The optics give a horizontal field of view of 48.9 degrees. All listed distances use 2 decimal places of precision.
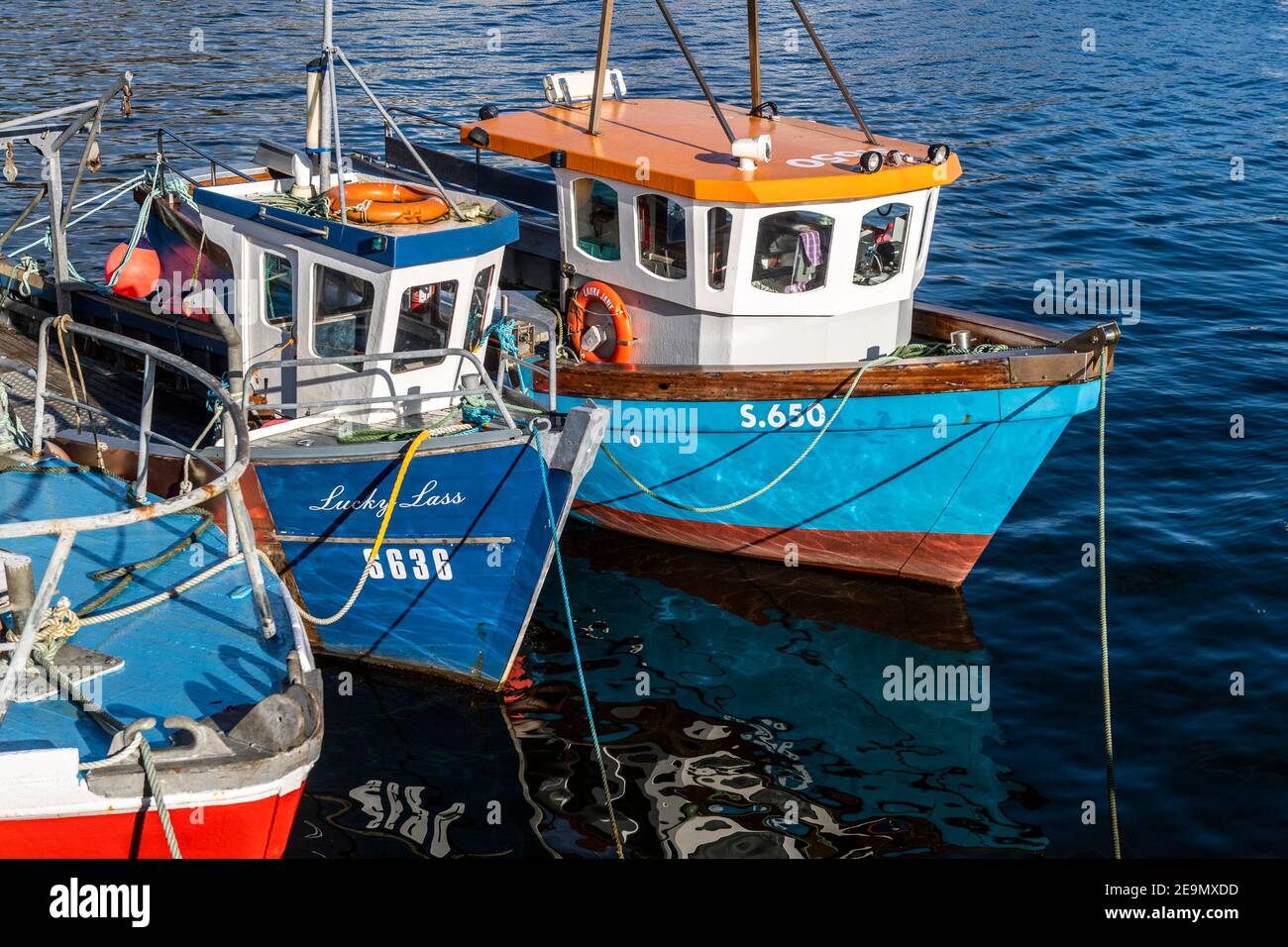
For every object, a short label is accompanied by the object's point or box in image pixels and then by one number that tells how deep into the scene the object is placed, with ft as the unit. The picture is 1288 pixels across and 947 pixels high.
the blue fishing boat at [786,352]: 41.01
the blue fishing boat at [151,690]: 24.03
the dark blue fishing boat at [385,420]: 36.11
